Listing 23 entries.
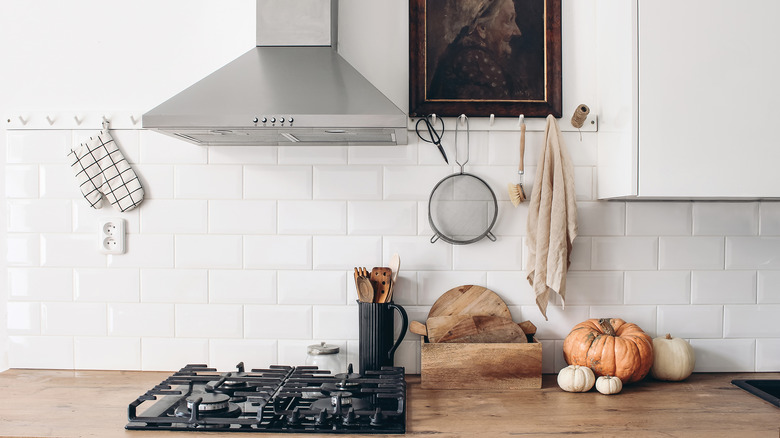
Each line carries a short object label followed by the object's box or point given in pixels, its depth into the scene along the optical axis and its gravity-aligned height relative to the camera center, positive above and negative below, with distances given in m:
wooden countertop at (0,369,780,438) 1.27 -0.50
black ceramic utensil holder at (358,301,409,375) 1.63 -0.37
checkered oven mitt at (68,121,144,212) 1.76 +0.11
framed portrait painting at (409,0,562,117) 1.76 +0.47
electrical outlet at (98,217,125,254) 1.79 -0.09
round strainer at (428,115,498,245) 1.75 +0.00
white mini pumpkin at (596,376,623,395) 1.50 -0.47
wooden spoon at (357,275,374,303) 1.66 -0.24
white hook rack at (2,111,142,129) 1.79 +0.28
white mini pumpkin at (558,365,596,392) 1.53 -0.47
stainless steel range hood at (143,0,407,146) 1.34 +0.27
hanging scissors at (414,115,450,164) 1.75 +0.23
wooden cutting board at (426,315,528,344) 1.63 -0.36
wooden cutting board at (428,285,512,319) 1.74 -0.29
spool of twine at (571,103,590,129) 1.67 +0.28
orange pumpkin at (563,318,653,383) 1.54 -0.39
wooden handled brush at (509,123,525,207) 1.72 +0.05
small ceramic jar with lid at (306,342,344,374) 1.62 -0.43
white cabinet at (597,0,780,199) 1.46 +0.29
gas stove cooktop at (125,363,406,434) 1.27 -0.47
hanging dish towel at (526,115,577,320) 1.64 -0.03
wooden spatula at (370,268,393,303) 1.68 -0.22
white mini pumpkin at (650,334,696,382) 1.63 -0.44
